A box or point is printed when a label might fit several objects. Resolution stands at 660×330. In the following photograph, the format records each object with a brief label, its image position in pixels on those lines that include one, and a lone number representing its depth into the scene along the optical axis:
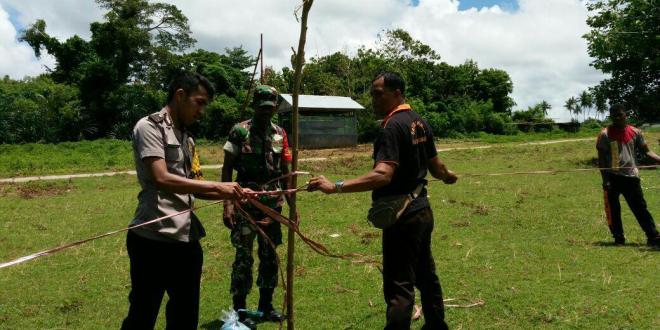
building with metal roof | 30.77
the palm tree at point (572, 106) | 120.19
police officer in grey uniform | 3.33
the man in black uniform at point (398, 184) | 3.70
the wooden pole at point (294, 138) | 3.46
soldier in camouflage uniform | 4.80
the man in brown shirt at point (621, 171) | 7.35
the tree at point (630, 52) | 18.34
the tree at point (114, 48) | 33.59
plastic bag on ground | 4.38
